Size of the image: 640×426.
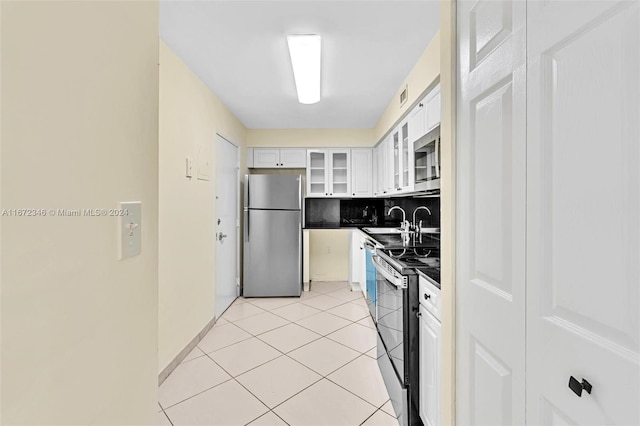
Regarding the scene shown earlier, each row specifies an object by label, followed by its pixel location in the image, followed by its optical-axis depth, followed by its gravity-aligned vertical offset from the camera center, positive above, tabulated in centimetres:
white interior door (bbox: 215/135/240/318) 349 -12
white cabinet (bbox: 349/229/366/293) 406 -65
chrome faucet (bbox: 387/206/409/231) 356 -14
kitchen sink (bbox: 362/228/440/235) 382 -22
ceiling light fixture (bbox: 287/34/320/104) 217 +119
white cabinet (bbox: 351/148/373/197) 477 +63
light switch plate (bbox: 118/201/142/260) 69 -4
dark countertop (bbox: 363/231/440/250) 260 -27
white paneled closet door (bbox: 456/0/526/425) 86 +0
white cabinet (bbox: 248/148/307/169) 475 +85
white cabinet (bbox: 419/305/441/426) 141 -75
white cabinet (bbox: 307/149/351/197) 476 +62
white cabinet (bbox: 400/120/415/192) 282 +52
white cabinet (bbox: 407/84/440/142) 229 +79
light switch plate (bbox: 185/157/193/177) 265 +40
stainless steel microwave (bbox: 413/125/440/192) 210 +39
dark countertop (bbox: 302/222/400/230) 461 -19
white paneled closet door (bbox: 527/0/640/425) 57 +1
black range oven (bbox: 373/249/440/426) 165 -66
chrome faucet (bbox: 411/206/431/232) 335 -12
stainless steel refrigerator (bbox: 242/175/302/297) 417 -35
